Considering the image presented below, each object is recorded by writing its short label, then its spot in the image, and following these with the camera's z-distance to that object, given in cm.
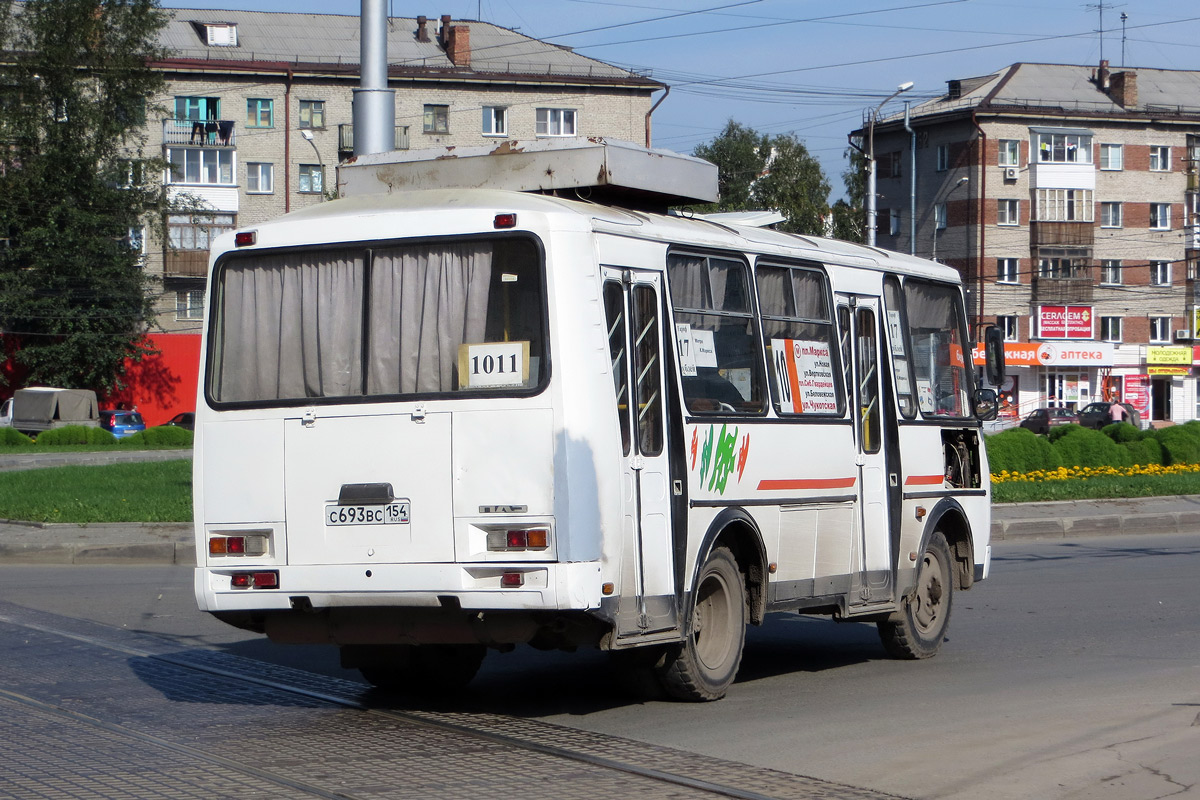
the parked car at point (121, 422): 5388
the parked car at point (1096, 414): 5533
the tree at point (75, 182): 5747
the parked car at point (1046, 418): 5897
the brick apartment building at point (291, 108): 6562
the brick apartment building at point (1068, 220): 7056
